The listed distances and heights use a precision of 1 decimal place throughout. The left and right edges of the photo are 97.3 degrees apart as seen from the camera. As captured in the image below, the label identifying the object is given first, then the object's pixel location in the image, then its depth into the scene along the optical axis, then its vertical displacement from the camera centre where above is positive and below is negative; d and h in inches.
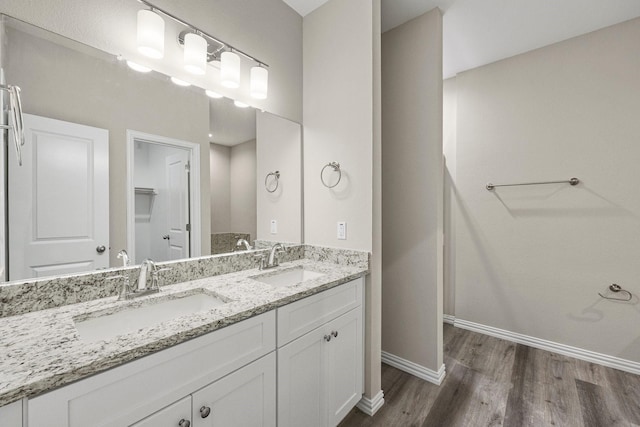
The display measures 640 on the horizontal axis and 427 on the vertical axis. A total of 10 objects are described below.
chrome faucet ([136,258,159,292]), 46.4 -10.4
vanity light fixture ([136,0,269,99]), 47.9 +32.1
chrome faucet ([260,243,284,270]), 67.6 -11.7
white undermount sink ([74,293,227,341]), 38.2 -15.6
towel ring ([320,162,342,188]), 72.4 +11.7
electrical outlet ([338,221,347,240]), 71.5 -4.5
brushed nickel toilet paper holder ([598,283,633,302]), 82.1 -23.4
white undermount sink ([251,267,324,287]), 63.0 -15.0
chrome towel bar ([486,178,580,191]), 89.0 +9.7
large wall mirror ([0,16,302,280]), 39.8 +8.7
